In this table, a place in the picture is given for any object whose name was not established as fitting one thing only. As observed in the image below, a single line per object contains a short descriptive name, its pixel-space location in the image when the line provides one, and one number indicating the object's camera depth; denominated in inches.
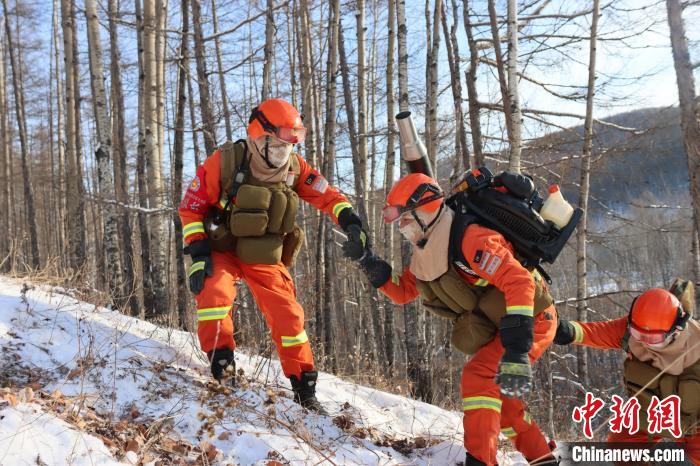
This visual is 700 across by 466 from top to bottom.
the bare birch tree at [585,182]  335.9
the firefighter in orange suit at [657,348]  140.9
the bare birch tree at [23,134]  605.0
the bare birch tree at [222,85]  449.0
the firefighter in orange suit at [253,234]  142.9
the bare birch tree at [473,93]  287.6
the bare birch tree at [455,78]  340.2
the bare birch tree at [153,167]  284.2
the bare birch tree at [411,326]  283.1
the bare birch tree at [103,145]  305.7
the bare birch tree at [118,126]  471.6
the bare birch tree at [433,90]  305.7
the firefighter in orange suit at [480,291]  114.2
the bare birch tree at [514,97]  224.7
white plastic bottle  131.0
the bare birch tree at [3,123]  654.5
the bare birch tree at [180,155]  268.4
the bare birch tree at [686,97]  211.0
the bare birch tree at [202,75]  258.2
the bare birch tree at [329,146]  338.3
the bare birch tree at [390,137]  366.6
